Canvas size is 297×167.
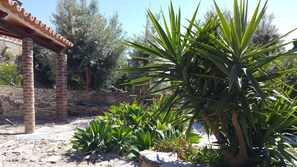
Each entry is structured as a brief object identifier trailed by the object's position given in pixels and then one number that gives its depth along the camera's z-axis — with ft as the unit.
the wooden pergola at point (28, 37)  19.80
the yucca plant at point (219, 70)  7.69
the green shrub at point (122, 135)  13.93
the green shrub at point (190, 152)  10.23
